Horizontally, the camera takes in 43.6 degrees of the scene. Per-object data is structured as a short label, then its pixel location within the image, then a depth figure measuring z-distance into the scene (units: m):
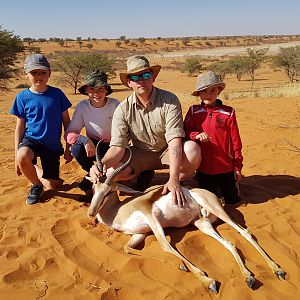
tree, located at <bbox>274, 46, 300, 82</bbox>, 30.21
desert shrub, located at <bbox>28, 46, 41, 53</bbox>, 49.40
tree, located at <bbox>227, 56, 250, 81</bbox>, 33.21
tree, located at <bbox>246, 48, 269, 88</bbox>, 30.97
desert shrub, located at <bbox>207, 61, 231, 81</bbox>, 33.91
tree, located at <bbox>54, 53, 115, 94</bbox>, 31.06
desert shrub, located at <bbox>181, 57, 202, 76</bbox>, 38.78
